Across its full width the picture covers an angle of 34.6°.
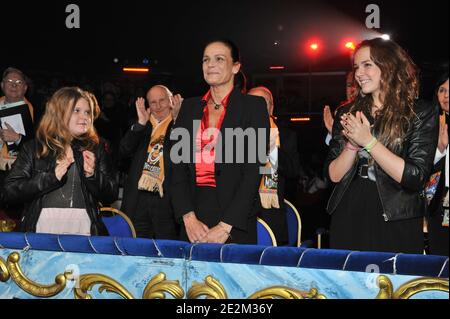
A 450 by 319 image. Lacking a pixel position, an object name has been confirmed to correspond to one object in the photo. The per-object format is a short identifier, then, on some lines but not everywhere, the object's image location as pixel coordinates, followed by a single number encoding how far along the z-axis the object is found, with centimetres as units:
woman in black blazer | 355
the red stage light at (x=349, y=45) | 969
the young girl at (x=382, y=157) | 325
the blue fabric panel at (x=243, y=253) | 257
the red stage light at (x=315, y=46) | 1023
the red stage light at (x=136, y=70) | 1014
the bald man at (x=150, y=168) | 543
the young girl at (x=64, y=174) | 393
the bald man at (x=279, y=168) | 520
